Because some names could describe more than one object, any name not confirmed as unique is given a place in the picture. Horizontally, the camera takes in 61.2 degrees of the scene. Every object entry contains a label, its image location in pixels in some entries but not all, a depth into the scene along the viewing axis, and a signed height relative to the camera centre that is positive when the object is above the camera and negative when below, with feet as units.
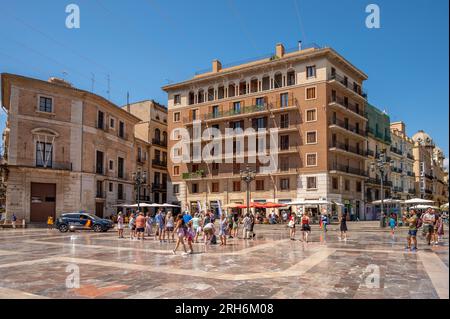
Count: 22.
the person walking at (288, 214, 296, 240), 67.67 -6.26
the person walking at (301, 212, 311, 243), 61.69 -5.55
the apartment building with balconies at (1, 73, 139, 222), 107.86 +12.66
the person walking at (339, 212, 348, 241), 65.58 -5.86
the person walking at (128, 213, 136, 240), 73.11 -6.92
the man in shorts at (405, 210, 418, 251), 46.21 -4.75
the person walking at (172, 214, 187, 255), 45.60 -4.61
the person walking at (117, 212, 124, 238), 72.23 -6.71
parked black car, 91.45 -7.69
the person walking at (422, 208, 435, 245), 49.17 -4.20
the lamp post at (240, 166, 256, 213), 96.84 +4.13
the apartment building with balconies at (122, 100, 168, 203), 170.91 +22.71
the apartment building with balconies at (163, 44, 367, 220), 135.03 +26.30
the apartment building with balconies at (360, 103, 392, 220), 158.81 +17.02
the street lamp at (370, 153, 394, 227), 97.95 +6.93
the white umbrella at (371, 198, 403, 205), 113.87 -3.05
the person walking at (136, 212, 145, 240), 65.57 -5.53
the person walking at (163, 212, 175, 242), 61.47 -5.15
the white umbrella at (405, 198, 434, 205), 105.64 -2.81
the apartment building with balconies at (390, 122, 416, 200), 192.30 +14.75
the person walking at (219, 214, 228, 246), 57.52 -6.04
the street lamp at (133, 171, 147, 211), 99.91 +3.41
